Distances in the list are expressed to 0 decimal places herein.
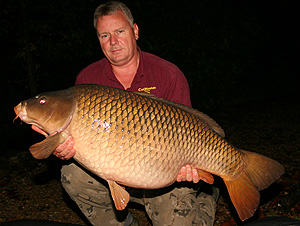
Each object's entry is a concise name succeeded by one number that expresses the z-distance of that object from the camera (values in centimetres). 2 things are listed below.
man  196
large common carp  154
